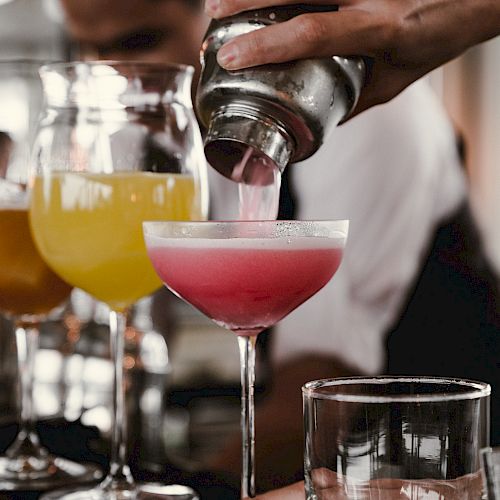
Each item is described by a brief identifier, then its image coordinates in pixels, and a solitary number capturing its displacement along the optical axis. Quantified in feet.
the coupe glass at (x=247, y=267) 2.82
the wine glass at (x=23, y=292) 3.37
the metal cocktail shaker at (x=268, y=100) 2.81
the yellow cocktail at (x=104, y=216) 3.24
